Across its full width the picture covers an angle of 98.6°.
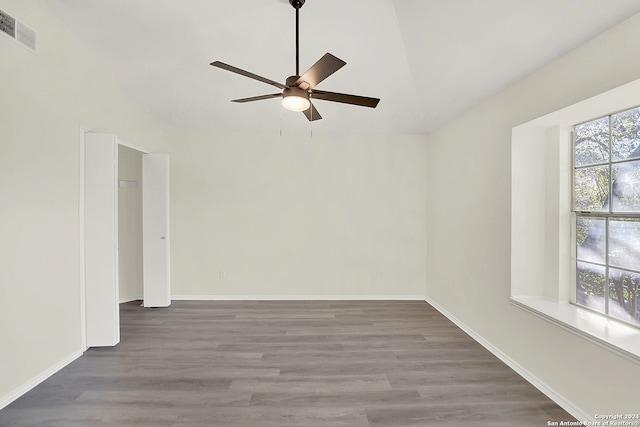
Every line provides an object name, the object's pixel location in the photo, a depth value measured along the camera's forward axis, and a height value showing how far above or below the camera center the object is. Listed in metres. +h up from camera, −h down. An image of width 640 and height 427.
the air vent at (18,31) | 2.02 +1.39
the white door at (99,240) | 2.78 -0.29
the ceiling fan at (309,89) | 1.68 +0.83
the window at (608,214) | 1.84 -0.01
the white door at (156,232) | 3.93 -0.29
